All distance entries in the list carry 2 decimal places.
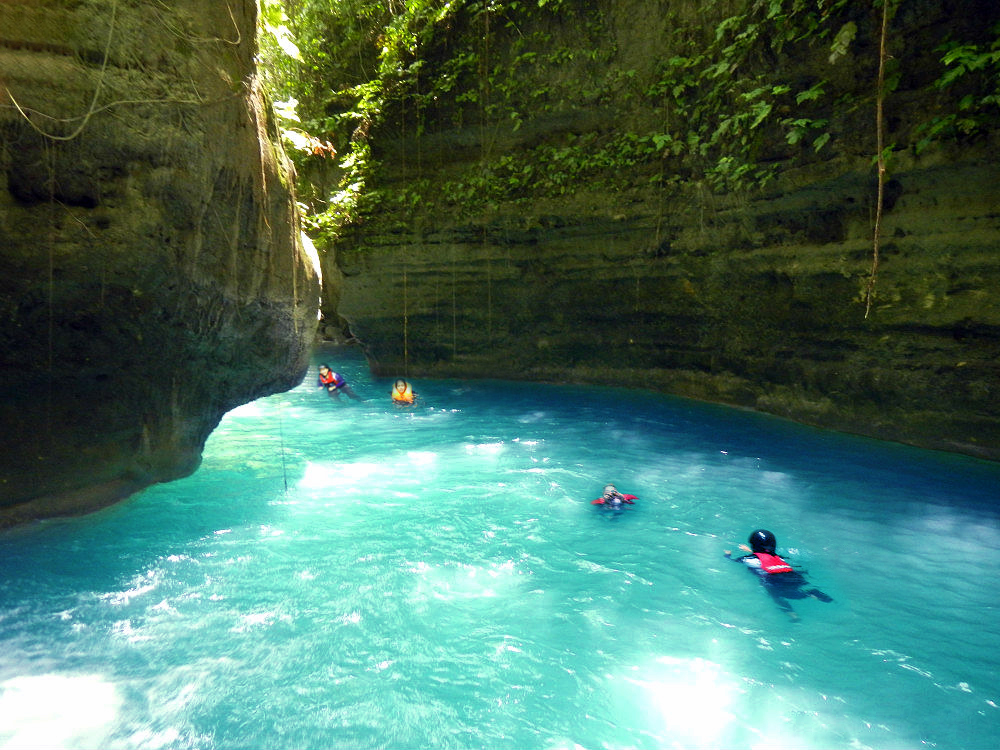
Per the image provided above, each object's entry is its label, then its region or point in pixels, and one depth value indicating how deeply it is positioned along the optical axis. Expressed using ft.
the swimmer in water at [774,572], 17.39
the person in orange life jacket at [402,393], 43.98
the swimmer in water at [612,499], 23.71
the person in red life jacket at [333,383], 48.83
